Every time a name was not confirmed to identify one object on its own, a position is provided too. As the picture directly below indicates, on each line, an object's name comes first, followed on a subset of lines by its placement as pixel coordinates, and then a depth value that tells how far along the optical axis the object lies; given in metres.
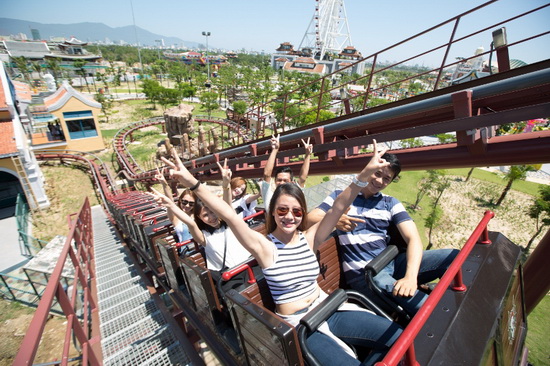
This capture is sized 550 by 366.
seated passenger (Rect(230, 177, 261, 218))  3.62
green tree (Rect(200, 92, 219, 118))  31.08
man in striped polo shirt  2.03
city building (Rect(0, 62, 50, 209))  10.80
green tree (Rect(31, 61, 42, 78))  46.22
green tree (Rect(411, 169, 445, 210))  15.76
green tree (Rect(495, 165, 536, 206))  14.86
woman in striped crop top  1.59
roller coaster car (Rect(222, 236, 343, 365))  1.35
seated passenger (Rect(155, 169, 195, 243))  2.92
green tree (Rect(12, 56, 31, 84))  38.31
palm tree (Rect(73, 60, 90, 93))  43.69
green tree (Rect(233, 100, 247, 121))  30.88
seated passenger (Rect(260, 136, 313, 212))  3.01
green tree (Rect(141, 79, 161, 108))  31.91
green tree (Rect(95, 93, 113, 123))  27.10
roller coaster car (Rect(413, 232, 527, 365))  1.19
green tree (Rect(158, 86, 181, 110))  32.31
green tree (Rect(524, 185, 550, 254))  11.51
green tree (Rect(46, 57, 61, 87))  39.14
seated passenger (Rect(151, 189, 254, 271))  2.43
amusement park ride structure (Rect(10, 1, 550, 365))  1.27
